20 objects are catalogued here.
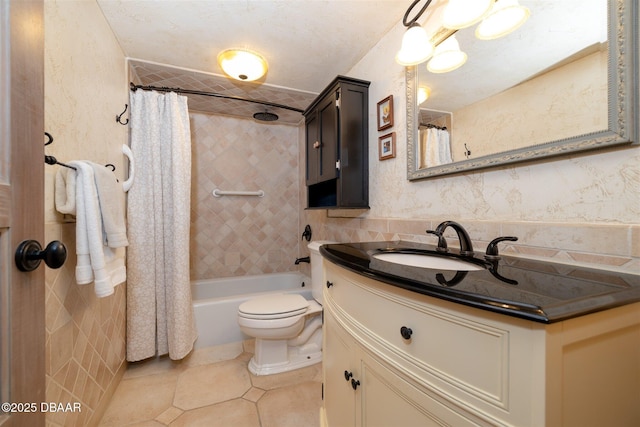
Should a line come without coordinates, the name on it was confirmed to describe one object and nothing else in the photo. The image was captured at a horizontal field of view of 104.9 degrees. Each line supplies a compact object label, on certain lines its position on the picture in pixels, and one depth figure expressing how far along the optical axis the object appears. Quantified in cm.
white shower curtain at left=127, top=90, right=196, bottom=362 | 169
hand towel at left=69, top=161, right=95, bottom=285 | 95
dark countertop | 41
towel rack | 83
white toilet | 160
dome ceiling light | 157
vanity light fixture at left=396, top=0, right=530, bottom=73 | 87
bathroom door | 43
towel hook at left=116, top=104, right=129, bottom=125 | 155
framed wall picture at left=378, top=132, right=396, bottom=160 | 142
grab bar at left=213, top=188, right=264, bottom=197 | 254
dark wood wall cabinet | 157
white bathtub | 195
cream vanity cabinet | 40
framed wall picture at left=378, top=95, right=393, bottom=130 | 142
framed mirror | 65
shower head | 243
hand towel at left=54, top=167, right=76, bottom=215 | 94
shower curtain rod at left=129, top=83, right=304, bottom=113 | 185
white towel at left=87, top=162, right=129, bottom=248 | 103
